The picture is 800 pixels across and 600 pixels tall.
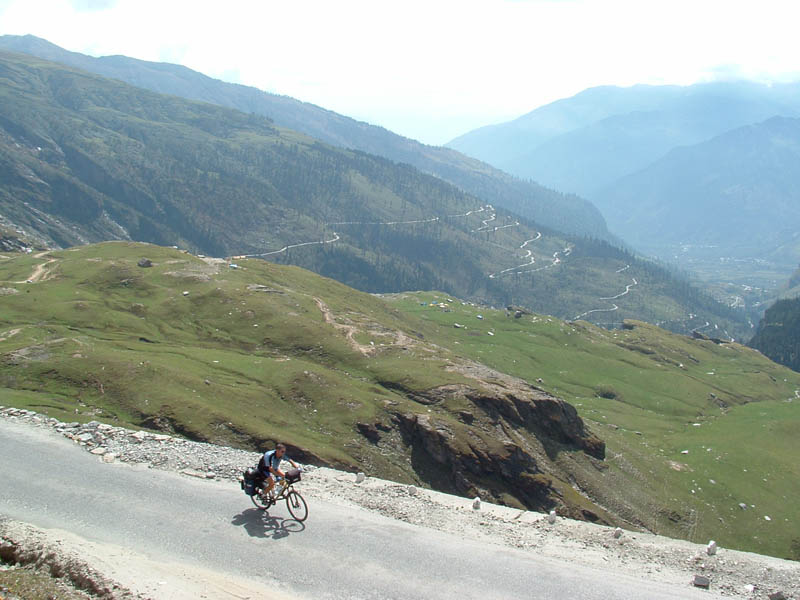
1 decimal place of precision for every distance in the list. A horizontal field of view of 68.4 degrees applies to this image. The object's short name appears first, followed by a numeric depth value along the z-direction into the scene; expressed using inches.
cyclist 1148.5
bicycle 1147.3
